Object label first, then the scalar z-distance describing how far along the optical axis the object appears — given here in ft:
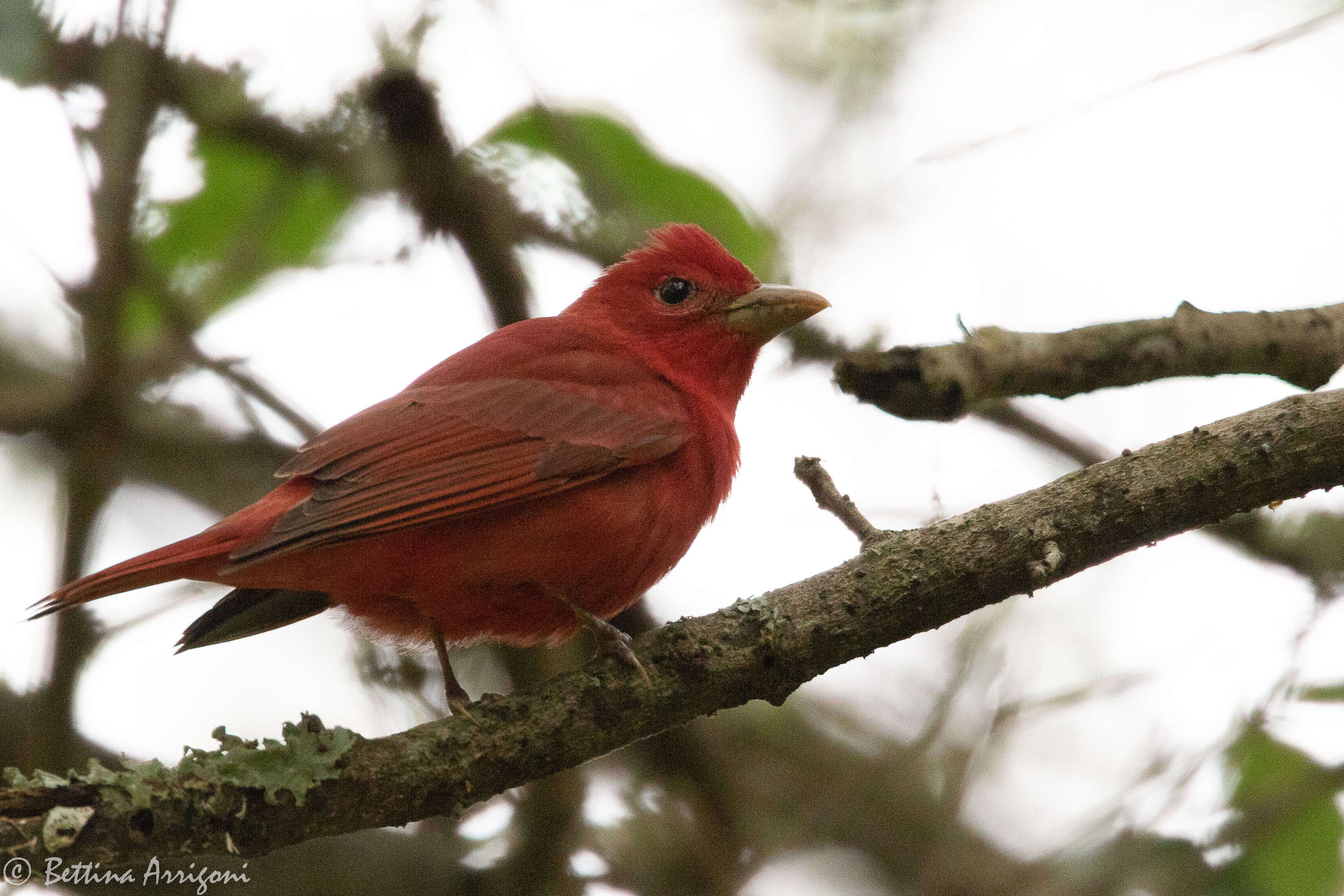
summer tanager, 22.12
